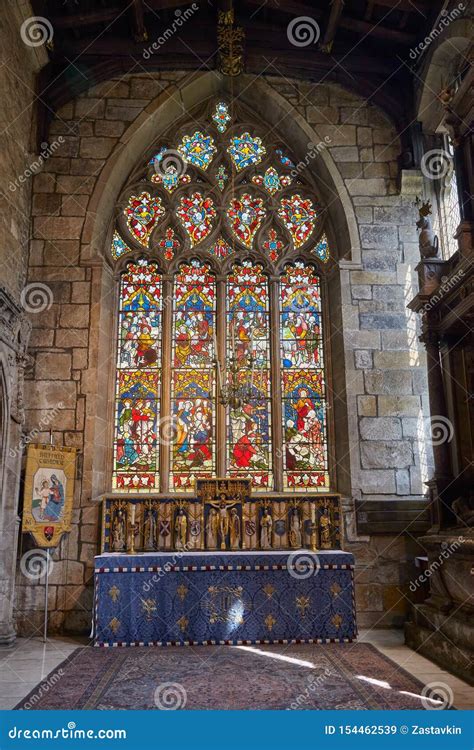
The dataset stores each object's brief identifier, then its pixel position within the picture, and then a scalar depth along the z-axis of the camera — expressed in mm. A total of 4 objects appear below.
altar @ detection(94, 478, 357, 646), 5477
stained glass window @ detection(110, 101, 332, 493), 6934
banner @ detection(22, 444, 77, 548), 5855
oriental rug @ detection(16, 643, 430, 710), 3686
